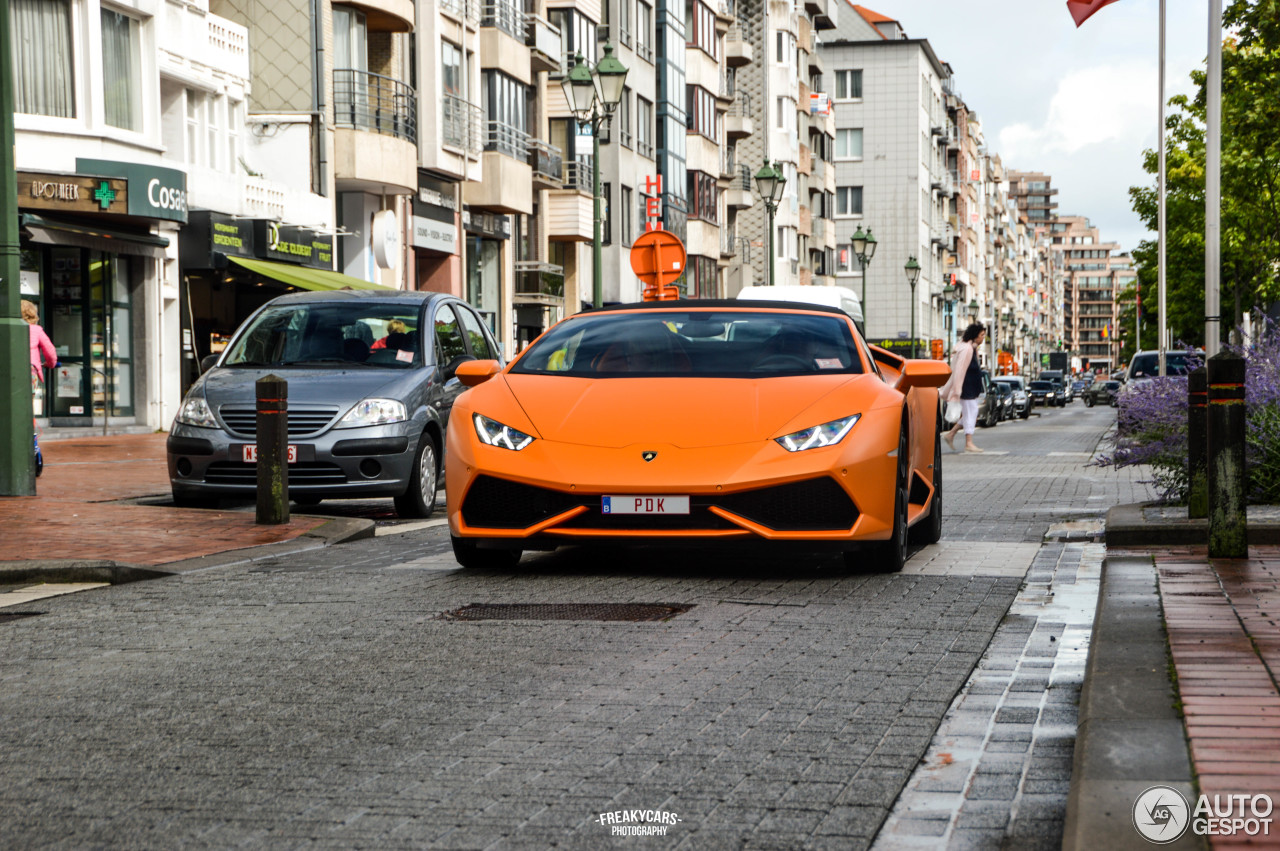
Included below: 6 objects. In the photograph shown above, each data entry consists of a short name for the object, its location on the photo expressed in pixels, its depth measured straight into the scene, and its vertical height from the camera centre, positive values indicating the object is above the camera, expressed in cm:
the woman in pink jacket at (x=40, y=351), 1881 +12
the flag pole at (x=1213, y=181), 1919 +192
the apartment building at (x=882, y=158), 10119 +1108
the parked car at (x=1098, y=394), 9294 -242
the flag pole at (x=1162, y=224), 4189 +311
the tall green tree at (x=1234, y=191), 3262 +433
